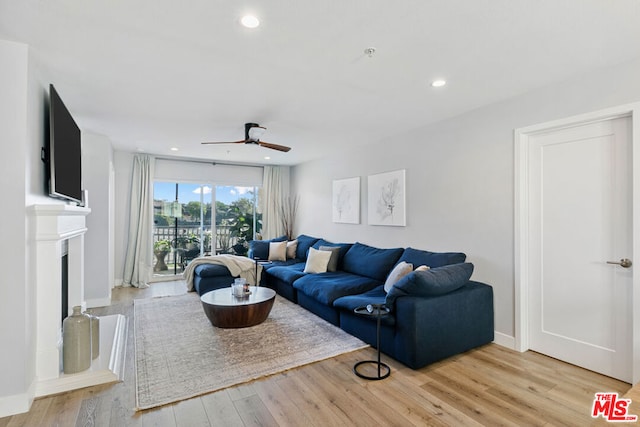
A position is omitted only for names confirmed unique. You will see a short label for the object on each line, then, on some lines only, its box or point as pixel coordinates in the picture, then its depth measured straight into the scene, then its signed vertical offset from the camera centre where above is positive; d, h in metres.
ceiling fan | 3.82 +0.97
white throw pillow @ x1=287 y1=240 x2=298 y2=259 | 6.12 -0.67
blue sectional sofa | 2.71 -0.90
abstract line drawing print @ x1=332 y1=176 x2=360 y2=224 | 5.33 +0.24
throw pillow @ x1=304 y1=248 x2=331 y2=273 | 4.81 -0.73
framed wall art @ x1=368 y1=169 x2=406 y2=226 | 4.43 +0.22
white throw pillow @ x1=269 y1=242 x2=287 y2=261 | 5.98 -0.69
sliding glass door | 6.39 -0.16
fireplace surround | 2.34 -0.71
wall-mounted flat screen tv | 2.43 +0.53
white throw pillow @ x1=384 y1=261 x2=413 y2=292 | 3.39 -0.63
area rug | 2.45 -1.28
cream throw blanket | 5.08 -0.83
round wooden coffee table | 3.46 -1.05
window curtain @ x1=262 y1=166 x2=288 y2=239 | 7.26 +0.33
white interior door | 2.50 -0.27
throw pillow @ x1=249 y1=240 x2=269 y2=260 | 6.10 -0.69
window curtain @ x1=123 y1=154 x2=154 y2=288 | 5.82 -0.22
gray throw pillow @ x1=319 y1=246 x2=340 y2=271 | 4.95 -0.69
